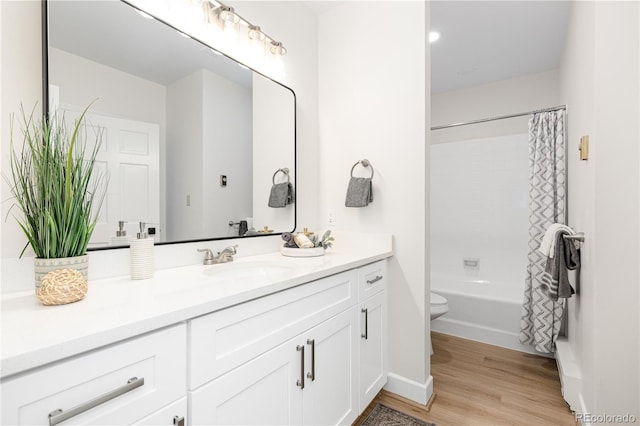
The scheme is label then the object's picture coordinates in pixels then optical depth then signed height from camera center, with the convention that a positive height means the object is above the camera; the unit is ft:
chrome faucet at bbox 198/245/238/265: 4.74 -0.74
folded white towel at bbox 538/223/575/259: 5.61 -0.58
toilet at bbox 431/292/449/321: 7.66 -2.50
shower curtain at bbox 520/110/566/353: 7.43 -0.07
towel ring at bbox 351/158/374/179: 6.41 +0.99
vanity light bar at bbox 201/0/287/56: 4.88 +3.27
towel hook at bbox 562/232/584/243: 5.34 -0.49
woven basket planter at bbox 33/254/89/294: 2.81 -0.52
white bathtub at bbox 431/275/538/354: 8.27 -3.15
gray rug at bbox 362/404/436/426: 5.26 -3.70
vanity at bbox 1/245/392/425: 1.94 -1.19
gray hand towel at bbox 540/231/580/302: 5.53 -1.03
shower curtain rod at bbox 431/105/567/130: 7.88 +2.64
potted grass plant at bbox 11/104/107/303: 2.86 +0.13
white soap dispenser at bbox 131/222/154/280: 3.70 -0.59
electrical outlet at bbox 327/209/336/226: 6.99 -0.19
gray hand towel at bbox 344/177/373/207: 6.18 +0.34
